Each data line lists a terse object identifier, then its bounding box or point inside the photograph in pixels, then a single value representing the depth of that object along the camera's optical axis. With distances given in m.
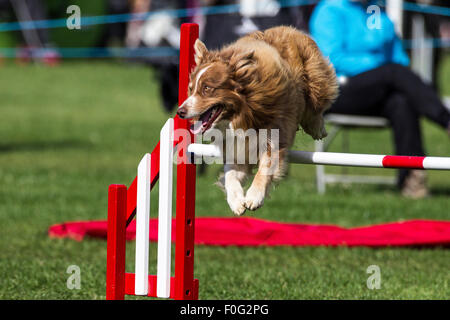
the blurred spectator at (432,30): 16.99
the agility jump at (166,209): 6.33
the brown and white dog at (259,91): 6.06
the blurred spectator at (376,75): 11.87
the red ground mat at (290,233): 10.07
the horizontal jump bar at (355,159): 5.92
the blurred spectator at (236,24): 13.39
